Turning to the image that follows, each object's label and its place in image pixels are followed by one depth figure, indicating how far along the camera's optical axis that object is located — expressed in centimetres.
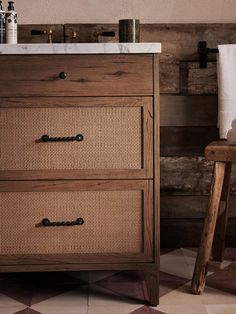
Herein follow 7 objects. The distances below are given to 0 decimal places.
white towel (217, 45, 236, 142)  218
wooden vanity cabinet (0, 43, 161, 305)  169
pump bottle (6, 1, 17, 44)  190
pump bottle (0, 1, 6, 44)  192
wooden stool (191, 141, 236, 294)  181
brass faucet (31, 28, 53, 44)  210
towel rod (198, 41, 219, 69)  230
